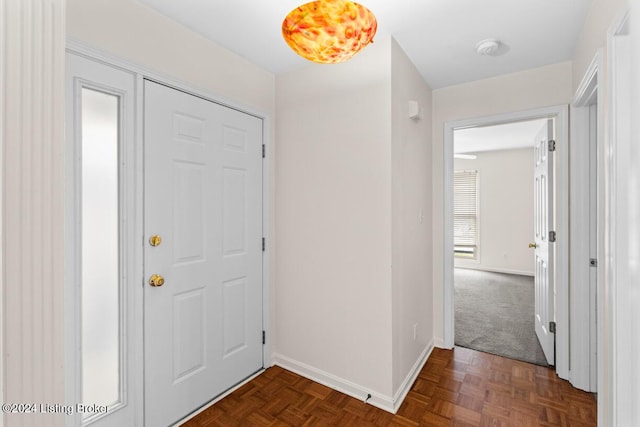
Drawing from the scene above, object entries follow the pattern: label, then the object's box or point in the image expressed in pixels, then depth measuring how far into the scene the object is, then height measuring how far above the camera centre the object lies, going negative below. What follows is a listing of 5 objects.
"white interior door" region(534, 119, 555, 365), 2.47 -0.24
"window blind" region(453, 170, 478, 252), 6.30 +0.12
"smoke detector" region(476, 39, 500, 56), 2.03 +1.11
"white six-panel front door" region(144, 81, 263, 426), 1.76 -0.23
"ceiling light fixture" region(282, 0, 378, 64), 1.08 +0.67
